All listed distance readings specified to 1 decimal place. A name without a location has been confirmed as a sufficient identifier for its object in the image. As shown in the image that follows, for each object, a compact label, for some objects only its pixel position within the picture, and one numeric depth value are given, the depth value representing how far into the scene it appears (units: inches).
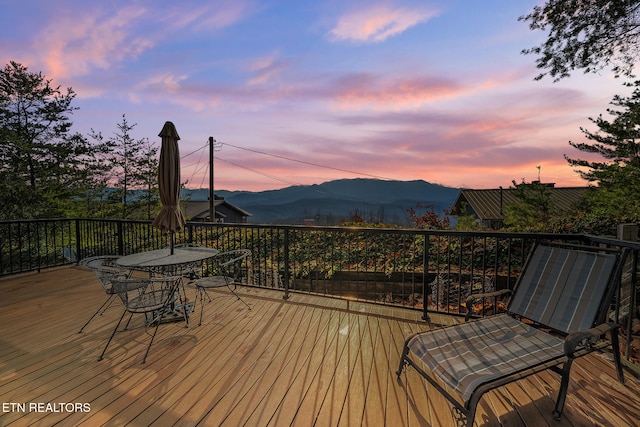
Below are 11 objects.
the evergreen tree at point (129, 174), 584.1
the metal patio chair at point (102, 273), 112.3
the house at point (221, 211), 1206.0
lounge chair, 64.0
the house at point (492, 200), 879.7
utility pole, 484.1
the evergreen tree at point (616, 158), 275.0
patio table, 114.8
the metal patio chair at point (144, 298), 98.8
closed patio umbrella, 129.3
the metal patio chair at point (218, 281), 127.3
